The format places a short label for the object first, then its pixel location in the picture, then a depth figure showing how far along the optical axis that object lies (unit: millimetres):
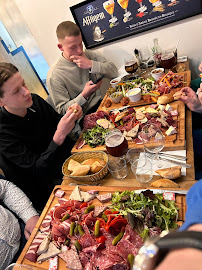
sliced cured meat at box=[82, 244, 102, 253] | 928
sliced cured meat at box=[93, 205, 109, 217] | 1083
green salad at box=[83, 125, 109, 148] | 1606
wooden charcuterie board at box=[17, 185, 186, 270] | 972
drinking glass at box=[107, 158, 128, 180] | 1303
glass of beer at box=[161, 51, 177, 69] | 2072
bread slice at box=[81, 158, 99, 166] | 1413
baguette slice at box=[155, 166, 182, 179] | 1083
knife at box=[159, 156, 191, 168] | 1136
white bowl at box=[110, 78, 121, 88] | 2303
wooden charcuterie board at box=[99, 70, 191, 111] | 1839
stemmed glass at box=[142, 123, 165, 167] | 1250
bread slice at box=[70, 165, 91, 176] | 1321
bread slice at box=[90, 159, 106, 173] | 1318
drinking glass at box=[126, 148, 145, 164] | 1350
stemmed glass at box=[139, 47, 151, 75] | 2467
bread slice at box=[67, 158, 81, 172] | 1409
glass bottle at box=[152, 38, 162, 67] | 2346
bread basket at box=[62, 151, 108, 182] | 1287
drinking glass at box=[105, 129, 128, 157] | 1281
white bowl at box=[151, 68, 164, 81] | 2037
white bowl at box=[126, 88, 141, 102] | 1870
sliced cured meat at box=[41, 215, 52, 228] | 1176
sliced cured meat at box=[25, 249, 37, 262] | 1036
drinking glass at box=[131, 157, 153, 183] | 1212
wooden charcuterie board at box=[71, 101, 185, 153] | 1276
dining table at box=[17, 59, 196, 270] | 1010
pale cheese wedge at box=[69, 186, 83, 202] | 1215
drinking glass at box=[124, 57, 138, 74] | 2298
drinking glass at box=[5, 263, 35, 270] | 916
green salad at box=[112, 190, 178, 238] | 906
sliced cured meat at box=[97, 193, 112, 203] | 1142
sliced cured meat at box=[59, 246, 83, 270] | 922
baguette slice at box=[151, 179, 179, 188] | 1065
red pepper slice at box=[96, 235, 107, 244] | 949
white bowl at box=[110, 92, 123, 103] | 2033
